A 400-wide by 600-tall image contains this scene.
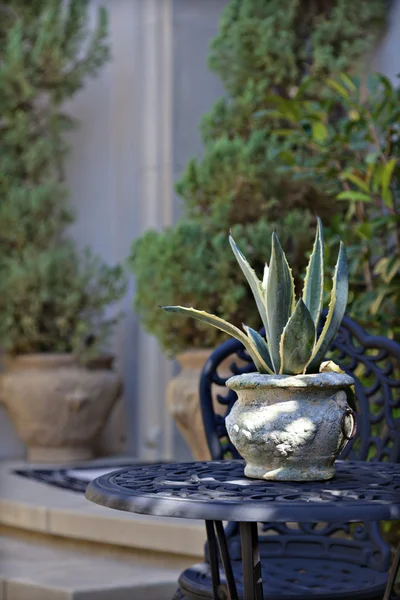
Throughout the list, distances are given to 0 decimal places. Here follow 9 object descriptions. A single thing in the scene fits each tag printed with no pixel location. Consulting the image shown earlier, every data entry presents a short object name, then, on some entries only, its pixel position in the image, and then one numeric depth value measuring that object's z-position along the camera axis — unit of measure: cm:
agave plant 168
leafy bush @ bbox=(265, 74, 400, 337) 325
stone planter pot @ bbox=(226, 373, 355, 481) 165
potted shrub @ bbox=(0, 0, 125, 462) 559
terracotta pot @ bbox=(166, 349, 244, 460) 400
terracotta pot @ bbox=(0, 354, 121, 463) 553
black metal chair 212
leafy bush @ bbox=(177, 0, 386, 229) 414
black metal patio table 143
